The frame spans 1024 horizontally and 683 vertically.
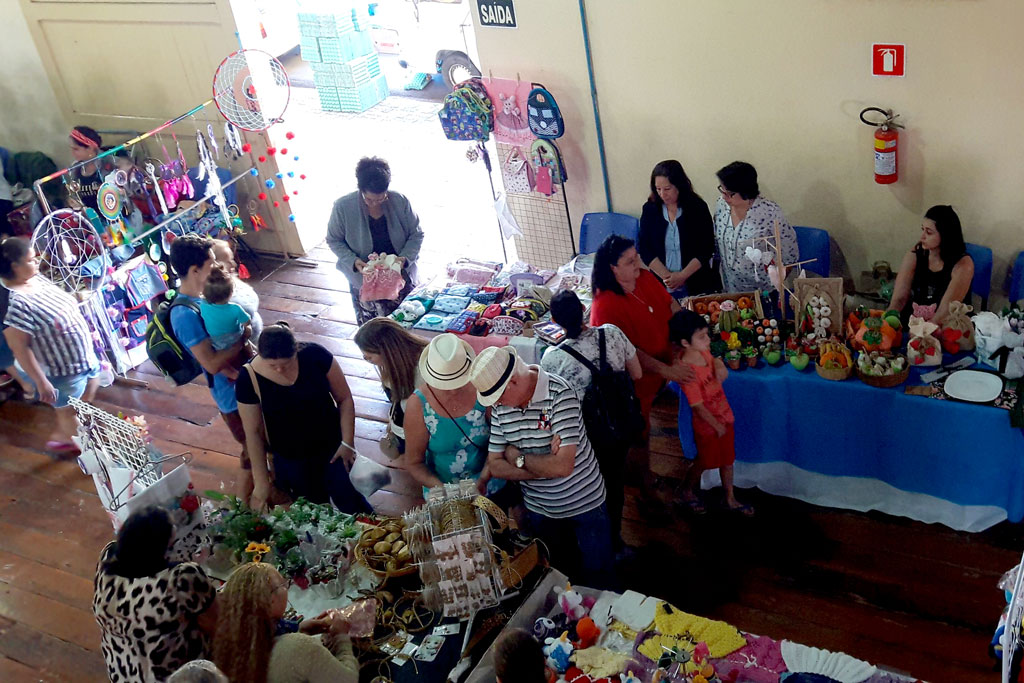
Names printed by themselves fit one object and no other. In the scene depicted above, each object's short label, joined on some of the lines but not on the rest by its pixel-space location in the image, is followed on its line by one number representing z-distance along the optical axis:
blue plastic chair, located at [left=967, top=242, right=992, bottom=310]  4.96
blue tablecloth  4.30
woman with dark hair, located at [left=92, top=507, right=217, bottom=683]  3.20
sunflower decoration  3.79
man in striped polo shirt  3.65
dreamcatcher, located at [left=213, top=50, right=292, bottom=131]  7.48
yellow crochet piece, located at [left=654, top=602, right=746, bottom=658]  3.35
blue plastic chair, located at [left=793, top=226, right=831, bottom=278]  5.45
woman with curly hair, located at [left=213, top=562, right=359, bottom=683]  2.99
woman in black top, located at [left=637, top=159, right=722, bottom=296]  5.17
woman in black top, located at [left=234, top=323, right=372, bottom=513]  4.20
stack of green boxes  11.59
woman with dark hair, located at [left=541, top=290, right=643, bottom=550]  4.12
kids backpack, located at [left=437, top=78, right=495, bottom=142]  6.19
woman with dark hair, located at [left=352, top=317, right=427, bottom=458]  4.15
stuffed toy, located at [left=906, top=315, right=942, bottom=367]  4.41
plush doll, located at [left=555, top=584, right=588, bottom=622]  3.52
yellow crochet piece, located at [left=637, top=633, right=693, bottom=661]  3.36
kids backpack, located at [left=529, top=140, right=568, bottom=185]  6.15
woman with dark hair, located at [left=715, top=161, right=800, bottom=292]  4.97
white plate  4.21
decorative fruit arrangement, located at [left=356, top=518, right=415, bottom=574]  3.71
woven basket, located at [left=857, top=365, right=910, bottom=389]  4.38
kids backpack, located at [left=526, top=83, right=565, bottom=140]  5.96
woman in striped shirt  5.65
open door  7.66
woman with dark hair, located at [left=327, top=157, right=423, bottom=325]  5.66
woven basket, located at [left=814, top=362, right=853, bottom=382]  4.48
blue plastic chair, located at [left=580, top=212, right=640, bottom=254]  6.18
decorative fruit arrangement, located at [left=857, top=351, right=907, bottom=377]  4.38
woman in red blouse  4.59
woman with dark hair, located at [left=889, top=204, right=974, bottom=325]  4.56
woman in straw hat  3.82
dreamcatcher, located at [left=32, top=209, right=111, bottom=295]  6.56
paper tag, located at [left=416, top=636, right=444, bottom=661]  3.43
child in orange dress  4.36
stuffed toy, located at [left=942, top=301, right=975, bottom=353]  4.46
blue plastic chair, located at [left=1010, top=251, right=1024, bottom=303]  4.98
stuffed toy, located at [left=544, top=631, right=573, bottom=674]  3.32
